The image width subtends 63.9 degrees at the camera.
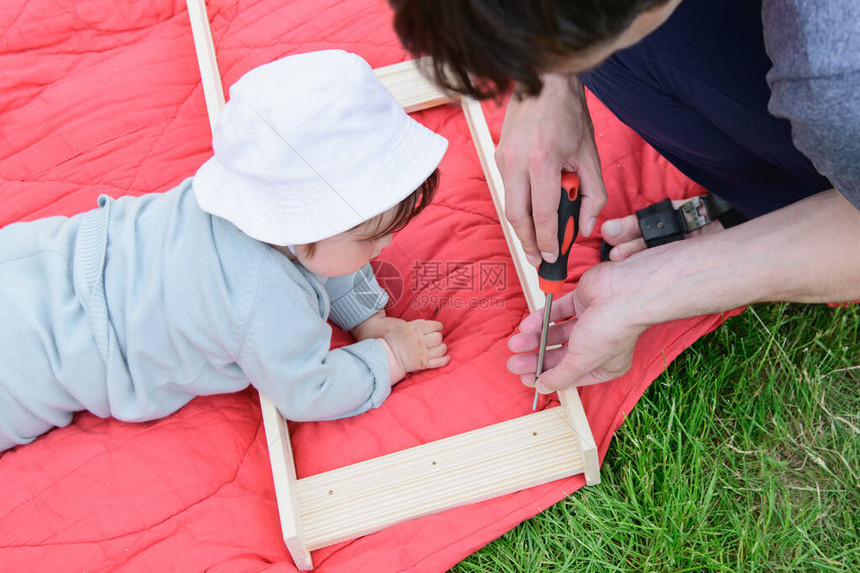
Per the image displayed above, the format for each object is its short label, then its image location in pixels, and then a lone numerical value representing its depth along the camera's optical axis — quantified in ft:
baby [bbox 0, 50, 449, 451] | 2.72
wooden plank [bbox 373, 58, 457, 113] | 4.46
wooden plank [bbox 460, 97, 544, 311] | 3.82
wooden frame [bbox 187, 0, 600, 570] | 3.34
